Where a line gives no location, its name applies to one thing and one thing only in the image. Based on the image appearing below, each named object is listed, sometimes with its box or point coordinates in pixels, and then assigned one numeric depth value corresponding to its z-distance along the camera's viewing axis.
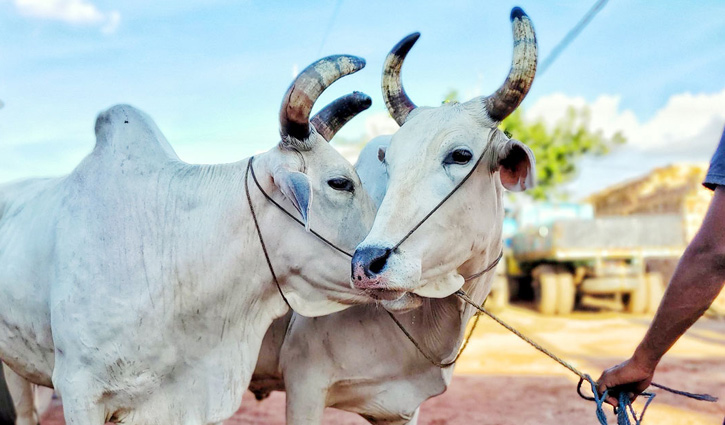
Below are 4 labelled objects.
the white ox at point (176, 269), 2.47
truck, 11.84
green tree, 24.19
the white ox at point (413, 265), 2.34
